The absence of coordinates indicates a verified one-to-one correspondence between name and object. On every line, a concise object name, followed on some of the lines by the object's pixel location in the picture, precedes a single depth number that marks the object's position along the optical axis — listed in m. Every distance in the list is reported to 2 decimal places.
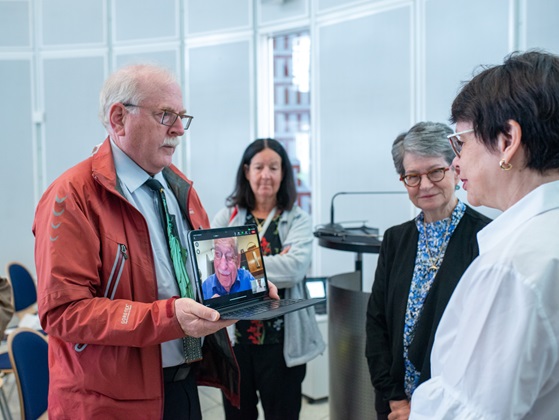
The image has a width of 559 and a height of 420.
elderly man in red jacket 1.38
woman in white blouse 0.79
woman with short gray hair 1.67
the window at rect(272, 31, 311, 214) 4.93
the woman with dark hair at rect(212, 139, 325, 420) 2.36
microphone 2.93
